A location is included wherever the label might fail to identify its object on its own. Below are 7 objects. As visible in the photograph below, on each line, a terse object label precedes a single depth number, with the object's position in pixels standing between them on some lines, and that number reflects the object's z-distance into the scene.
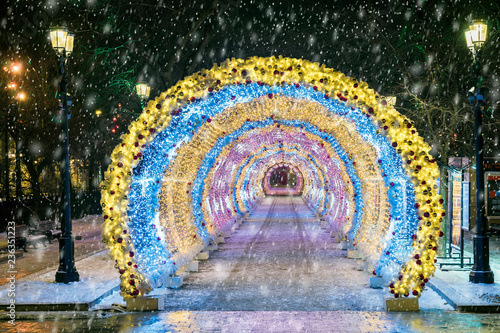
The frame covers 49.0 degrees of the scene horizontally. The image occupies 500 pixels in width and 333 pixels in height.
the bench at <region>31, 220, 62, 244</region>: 17.08
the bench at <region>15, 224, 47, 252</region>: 15.66
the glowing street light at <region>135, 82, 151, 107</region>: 15.87
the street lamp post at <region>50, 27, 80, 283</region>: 10.49
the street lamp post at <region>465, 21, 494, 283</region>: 10.54
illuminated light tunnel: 8.70
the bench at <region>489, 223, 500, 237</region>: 16.36
